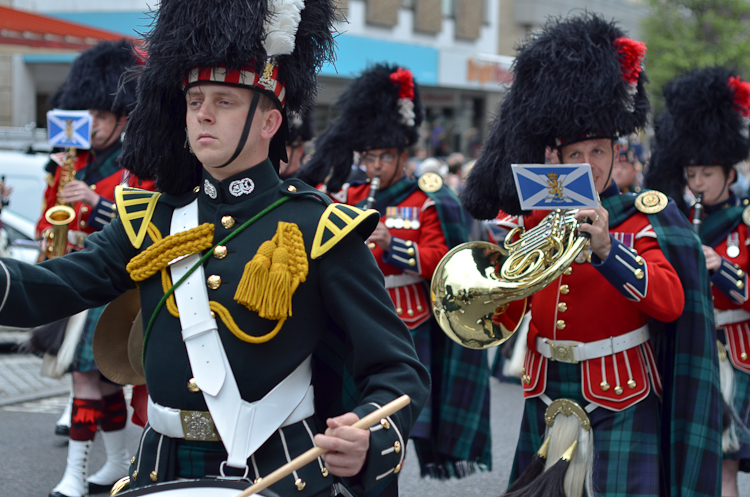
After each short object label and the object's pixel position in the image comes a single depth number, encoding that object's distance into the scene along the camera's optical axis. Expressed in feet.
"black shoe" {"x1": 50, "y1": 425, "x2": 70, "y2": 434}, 37.22
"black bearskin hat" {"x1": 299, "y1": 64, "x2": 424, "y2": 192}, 35.35
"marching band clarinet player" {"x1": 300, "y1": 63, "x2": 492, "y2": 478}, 31.32
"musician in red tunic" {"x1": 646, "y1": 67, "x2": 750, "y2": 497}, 29.45
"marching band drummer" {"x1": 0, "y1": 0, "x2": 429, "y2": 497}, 13.50
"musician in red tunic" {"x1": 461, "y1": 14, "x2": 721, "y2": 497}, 21.47
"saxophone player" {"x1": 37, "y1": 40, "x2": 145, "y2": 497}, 30.55
